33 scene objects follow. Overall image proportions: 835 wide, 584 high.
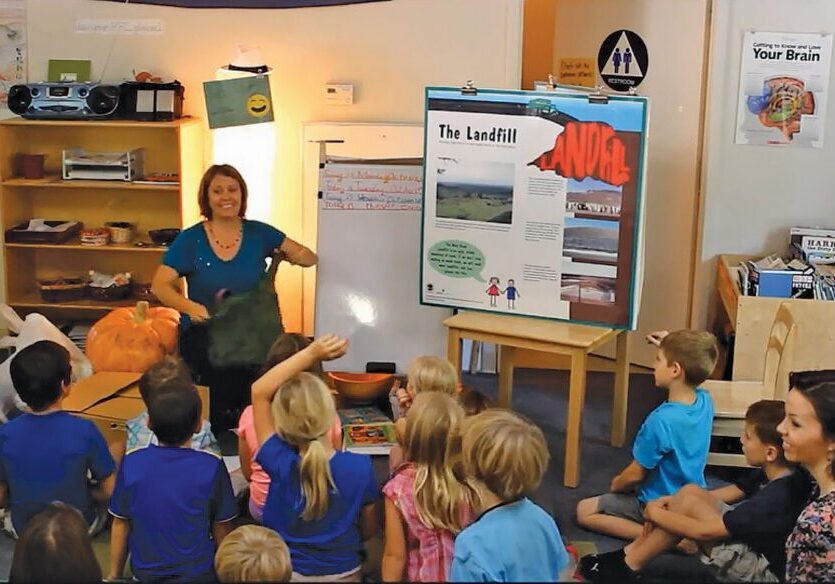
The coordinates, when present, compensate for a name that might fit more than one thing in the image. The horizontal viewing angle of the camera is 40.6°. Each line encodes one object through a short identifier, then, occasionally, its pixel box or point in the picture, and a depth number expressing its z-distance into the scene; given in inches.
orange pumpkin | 188.7
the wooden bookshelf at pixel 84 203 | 224.1
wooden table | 168.7
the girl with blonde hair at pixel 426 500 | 118.3
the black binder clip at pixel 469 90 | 177.3
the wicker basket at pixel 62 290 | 225.5
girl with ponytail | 116.9
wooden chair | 166.9
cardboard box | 159.2
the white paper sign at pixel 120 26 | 225.5
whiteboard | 205.6
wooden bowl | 195.2
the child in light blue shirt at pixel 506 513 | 94.5
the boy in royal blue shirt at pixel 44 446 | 131.6
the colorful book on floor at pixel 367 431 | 177.8
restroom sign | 220.4
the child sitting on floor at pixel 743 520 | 125.3
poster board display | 172.2
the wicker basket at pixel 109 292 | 225.5
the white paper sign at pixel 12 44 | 226.2
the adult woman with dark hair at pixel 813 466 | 110.5
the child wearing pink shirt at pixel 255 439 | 138.2
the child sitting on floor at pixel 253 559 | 90.4
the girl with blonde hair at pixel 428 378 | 139.2
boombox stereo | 216.8
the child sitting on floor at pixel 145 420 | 130.8
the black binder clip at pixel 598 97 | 170.2
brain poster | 204.8
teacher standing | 189.2
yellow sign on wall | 230.3
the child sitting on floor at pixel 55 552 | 81.7
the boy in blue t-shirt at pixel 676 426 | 144.3
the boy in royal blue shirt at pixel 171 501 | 117.3
